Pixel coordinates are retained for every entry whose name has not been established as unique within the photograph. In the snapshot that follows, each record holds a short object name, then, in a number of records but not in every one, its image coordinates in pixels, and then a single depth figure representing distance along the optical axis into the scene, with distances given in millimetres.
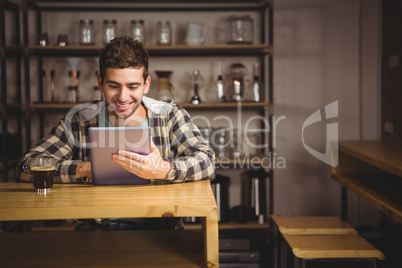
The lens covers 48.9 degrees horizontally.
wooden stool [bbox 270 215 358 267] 2270
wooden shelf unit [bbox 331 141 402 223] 1928
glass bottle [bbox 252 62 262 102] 3201
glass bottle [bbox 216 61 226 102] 3232
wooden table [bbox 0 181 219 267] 1256
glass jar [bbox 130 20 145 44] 3180
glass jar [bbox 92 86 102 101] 3228
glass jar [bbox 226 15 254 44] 3215
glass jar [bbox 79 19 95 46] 3158
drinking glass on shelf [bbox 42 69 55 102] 3190
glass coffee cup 1468
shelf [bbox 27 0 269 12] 3330
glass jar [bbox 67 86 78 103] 3167
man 1583
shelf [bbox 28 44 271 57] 3078
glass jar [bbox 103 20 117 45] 3168
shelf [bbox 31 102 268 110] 3064
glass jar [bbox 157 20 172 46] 3176
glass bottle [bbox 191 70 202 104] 3271
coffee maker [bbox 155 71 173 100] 3150
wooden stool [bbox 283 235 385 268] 1960
